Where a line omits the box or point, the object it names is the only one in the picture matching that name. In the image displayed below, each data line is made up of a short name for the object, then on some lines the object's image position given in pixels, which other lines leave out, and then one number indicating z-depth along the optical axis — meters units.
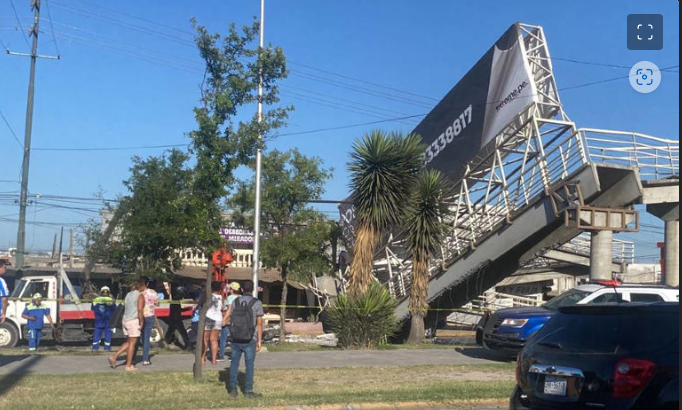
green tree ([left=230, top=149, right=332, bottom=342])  25.38
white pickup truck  19.89
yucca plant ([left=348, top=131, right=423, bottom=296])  19.77
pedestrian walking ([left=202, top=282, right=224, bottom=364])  13.80
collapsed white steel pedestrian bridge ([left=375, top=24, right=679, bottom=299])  19.72
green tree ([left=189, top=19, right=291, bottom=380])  12.09
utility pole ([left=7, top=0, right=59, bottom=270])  31.51
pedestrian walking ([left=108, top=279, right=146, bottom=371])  13.13
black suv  5.66
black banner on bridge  21.05
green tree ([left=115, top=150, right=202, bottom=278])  21.28
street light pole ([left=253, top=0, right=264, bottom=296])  19.95
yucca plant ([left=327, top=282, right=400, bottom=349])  18.11
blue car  14.96
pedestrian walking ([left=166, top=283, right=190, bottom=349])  19.39
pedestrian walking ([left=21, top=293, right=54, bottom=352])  17.78
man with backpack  10.36
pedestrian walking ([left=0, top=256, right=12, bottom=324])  12.68
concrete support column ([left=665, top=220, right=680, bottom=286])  23.65
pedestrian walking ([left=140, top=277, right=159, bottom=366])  13.88
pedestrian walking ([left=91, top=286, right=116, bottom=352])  17.77
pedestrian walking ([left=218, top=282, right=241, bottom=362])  14.75
